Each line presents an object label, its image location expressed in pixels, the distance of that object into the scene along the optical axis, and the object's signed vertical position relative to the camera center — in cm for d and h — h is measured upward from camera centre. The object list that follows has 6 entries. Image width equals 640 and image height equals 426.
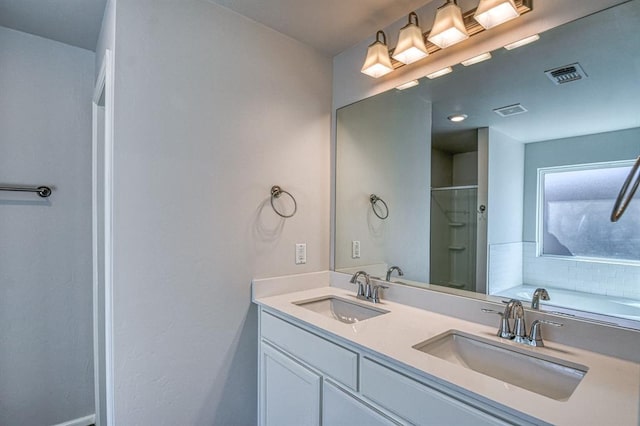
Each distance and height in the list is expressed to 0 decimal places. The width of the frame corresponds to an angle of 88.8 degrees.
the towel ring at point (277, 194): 185 +9
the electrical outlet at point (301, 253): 198 -27
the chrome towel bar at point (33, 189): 180 +11
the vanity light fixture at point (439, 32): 129 +80
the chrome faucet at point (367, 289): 176 -43
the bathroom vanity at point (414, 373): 83 -51
